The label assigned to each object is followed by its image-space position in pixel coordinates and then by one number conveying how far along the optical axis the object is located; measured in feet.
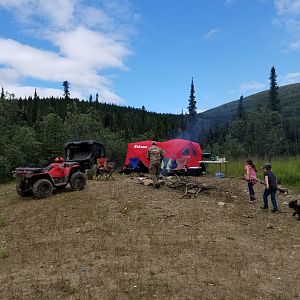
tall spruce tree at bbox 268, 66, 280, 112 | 167.23
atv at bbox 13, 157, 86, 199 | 30.88
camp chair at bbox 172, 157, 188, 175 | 48.79
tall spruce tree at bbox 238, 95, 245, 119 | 214.48
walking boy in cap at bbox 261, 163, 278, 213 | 27.95
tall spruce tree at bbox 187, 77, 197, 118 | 180.95
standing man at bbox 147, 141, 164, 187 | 33.27
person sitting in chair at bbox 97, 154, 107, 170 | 43.12
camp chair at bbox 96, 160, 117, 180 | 42.22
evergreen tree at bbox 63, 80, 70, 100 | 245.65
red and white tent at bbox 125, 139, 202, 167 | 50.88
